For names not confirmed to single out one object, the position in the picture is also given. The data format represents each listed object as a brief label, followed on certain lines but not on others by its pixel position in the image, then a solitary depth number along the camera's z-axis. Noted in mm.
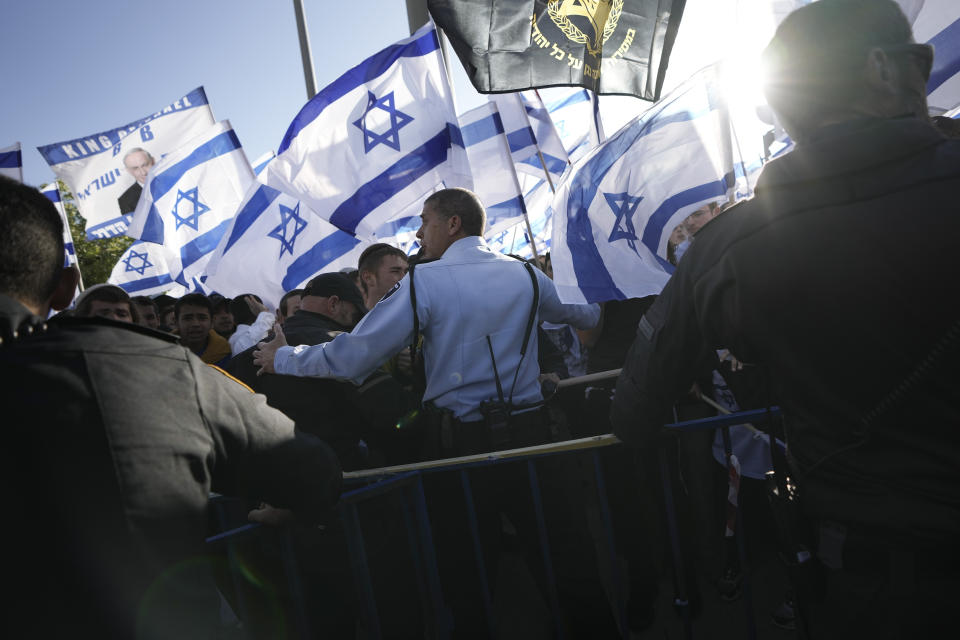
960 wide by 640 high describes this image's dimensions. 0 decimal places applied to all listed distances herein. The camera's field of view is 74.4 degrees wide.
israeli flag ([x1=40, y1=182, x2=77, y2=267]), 7078
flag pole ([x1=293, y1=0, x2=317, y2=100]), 9242
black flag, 3881
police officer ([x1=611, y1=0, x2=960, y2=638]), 1168
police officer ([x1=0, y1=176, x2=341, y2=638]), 1110
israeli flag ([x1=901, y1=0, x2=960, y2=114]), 3229
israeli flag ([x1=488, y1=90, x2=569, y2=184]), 6559
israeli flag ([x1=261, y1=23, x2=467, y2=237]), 4957
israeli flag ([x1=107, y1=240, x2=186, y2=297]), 8969
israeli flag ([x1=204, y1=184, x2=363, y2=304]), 5840
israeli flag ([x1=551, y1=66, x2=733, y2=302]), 3258
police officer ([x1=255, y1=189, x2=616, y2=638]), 2680
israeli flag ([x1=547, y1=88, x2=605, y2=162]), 8227
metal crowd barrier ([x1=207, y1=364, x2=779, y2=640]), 2227
